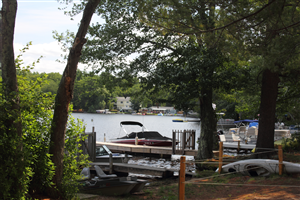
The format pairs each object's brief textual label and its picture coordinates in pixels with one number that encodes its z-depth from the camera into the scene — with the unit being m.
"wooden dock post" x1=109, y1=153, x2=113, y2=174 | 12.88
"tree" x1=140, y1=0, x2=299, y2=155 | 8.94
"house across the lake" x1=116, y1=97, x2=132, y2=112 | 122.94
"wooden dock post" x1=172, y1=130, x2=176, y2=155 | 16.73
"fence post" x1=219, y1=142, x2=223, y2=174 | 11.18
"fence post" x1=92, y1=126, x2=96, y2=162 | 13.90
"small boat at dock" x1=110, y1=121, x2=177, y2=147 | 20.86
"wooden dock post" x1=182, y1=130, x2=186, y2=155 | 16.72
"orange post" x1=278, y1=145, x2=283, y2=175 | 9.33
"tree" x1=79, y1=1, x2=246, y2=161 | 12.34
